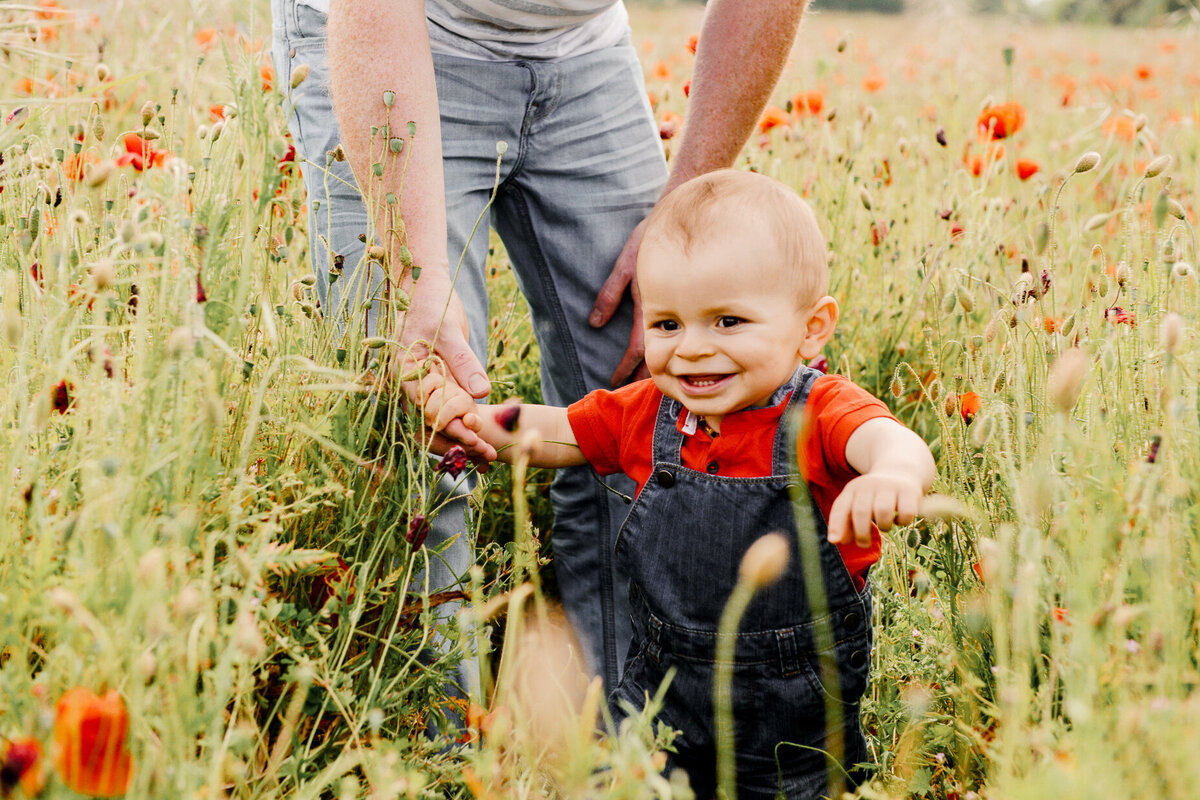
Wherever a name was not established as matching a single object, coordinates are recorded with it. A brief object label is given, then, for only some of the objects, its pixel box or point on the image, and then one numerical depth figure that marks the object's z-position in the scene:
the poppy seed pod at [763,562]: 0.96
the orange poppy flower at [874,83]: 3.90
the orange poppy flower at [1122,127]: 2.62
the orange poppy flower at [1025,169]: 2.44
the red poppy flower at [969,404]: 1.60
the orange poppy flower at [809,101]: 2.96
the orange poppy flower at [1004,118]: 2.33
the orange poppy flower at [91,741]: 0.86
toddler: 1.46
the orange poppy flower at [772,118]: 2.74
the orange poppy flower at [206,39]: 2.91
